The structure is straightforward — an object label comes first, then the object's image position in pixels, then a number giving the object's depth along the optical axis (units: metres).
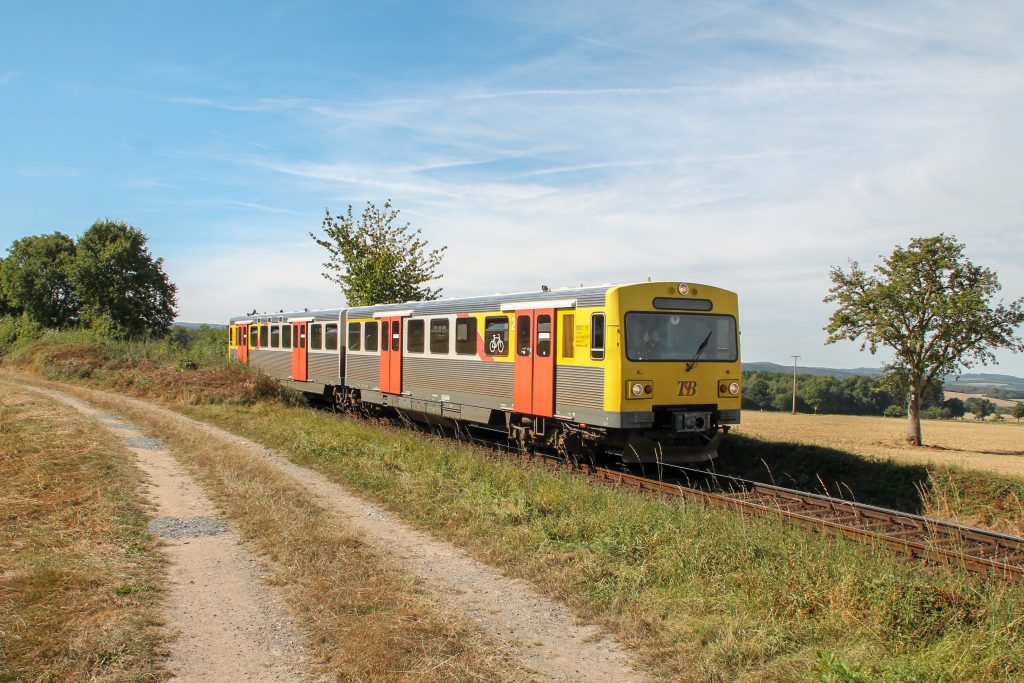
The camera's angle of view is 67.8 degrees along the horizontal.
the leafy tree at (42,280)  48.88
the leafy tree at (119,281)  47.06
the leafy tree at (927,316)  27.92
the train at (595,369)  11.71
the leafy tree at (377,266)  29.62
